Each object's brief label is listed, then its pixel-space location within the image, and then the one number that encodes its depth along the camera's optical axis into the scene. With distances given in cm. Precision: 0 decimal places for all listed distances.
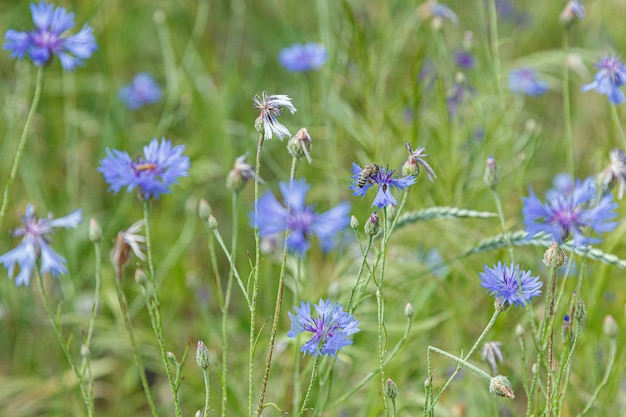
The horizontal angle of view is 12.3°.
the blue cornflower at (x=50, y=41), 160
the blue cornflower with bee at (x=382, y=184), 145
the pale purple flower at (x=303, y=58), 184
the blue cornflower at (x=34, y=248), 155
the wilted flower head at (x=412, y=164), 146
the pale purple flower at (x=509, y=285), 145
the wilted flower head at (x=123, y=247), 152
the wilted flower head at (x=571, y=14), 165
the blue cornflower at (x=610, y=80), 159
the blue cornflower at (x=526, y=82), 199
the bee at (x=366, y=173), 146
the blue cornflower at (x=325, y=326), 145
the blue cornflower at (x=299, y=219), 160
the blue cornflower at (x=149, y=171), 151
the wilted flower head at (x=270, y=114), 147
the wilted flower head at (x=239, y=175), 148
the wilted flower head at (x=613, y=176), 152
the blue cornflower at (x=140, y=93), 219
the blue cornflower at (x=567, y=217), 147
